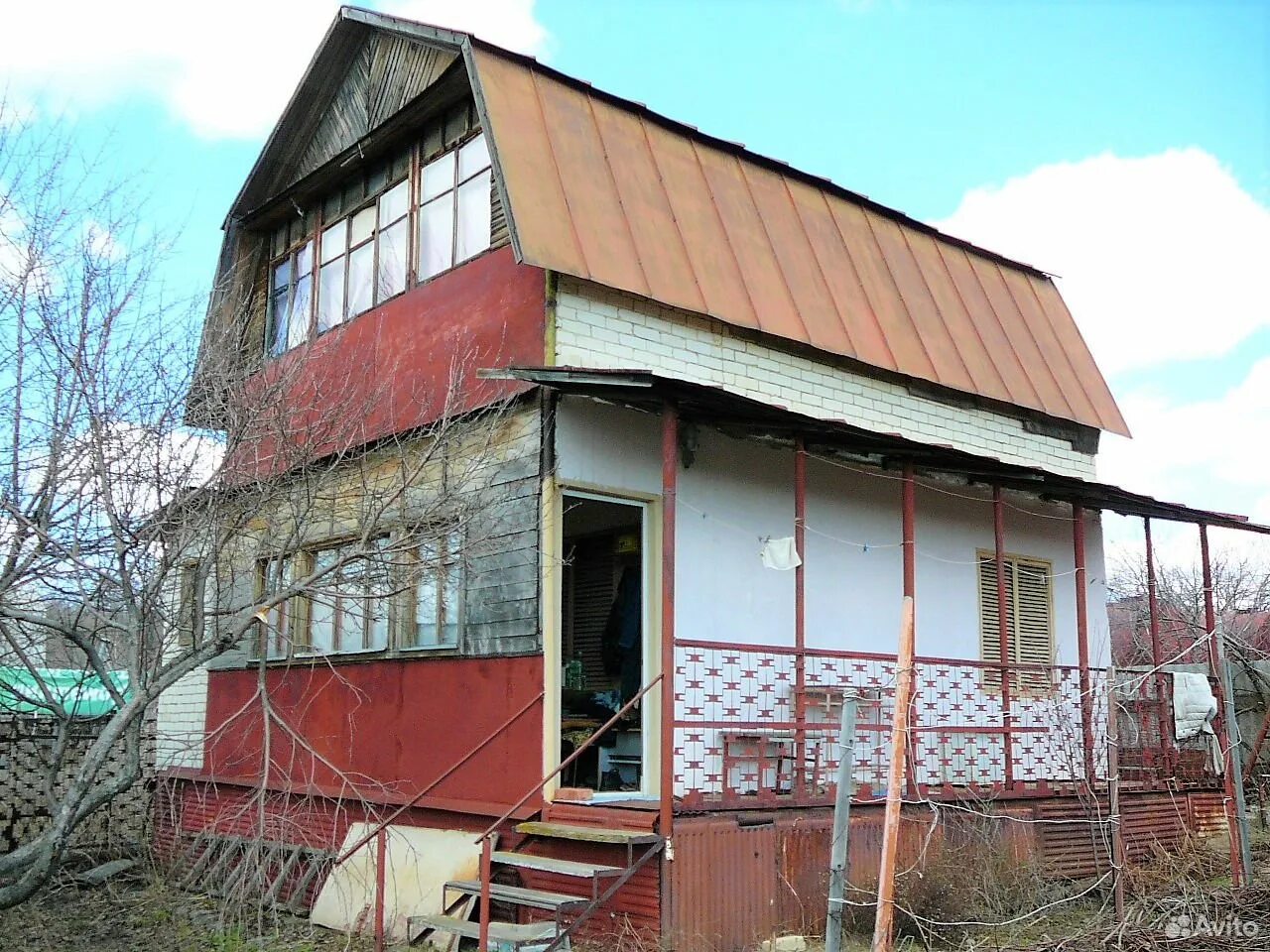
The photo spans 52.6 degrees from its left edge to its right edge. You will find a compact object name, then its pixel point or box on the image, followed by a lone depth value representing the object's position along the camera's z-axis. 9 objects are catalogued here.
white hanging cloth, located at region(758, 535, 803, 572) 9.84
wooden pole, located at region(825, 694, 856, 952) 6.08
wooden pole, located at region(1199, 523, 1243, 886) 10.12
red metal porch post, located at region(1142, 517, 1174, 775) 12.43
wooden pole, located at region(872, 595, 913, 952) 6.00
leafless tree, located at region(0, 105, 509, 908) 8.73
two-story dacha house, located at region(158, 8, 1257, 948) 9.37
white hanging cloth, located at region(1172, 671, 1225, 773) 12.43
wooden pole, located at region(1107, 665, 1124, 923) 9.21
